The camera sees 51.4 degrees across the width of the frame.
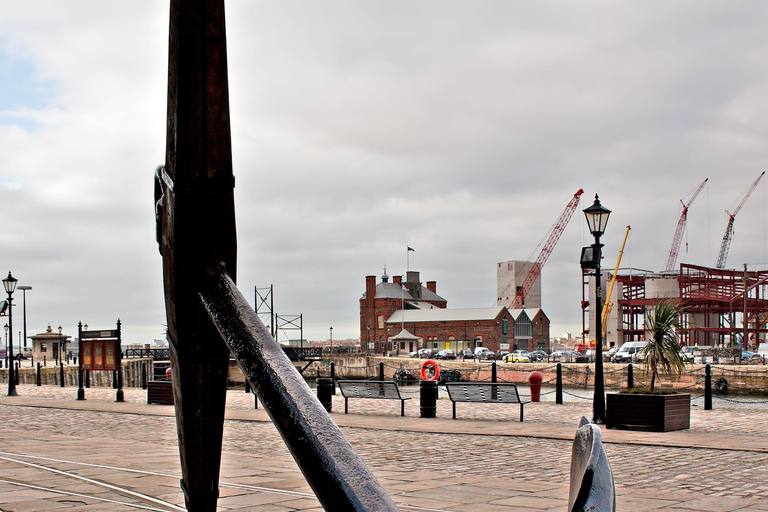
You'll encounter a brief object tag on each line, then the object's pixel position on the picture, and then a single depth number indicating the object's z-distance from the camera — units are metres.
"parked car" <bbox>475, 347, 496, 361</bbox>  69.41
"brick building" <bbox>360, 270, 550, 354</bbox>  94.38
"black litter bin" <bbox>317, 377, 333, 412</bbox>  16.94
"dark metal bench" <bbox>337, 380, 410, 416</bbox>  17.44
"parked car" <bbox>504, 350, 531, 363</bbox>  62.08
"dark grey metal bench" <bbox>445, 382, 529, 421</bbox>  15.70
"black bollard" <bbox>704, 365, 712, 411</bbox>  16.91
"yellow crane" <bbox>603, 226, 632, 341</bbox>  83.62
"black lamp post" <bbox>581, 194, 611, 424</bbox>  14.30
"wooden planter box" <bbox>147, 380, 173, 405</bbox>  20.25
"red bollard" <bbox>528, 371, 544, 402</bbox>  19.63
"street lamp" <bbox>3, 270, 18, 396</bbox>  25.15
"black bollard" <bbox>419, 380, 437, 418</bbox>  16.12
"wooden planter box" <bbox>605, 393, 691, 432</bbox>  12.48
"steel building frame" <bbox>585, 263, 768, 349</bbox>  73.00
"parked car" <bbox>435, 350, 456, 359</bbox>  71.06
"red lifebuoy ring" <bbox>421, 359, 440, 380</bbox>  20.68
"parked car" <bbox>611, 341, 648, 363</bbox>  55.31
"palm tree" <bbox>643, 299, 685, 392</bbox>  13.46
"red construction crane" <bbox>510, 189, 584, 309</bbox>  115.56
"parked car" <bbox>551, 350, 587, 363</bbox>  60.67
